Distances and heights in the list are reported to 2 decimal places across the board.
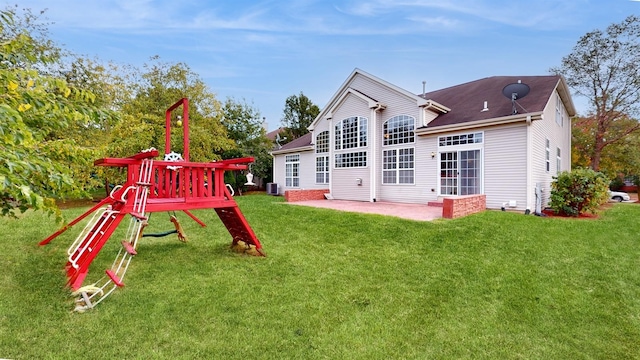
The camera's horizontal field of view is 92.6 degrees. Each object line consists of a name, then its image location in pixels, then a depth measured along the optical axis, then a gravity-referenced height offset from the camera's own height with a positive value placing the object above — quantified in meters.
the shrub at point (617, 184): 24.34 -0.55
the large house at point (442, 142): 8.96 +1.25
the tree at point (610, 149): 19.23 +1.84
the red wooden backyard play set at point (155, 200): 3.56 -0.33
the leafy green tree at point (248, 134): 19.97 +2.91
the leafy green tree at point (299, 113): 26.51 +5.61
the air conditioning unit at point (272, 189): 17.05 -0.65
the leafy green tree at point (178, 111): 13.19 +3.68
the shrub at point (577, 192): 8.45 -0.42
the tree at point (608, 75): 16.58 +5.89
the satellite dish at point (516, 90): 9.93 +2.87
